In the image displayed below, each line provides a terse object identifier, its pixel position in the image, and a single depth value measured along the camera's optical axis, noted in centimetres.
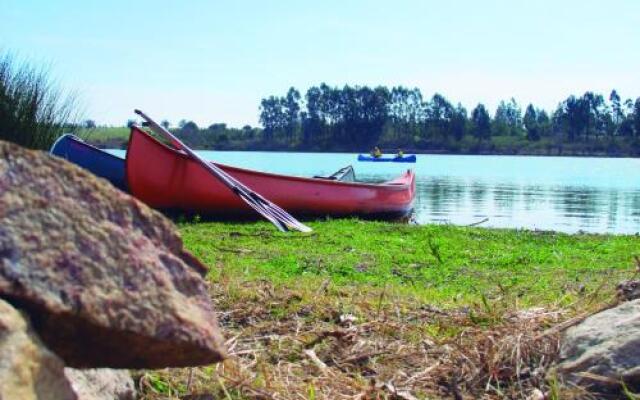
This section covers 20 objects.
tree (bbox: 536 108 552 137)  11662
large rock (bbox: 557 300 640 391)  310
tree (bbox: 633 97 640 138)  10526
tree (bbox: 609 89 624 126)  11262
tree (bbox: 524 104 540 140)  11439
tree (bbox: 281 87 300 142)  12031
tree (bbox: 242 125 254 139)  11731
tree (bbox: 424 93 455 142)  11531
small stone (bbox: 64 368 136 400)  263
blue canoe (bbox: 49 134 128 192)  1451
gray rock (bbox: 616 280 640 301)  382
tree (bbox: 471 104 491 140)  11350
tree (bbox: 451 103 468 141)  11488
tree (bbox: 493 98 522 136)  11938
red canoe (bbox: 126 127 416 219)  1426
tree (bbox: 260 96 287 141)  11988
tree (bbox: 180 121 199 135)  10125
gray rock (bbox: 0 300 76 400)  194
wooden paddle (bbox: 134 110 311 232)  1281
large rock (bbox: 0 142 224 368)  210
